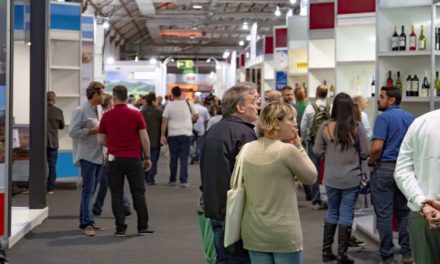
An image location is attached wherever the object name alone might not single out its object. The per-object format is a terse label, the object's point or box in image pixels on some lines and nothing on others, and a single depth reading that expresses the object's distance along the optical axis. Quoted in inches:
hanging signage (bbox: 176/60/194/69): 1391.5
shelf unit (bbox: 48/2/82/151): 454.9
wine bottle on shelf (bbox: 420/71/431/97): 278.8
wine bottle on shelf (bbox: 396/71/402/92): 284.1
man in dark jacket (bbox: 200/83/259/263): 160.9
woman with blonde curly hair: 147.0
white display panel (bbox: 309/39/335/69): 458.0
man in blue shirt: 234.0
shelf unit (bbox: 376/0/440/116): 284.5
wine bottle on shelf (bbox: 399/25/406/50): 281.6
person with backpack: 340.8
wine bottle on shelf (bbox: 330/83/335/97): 426.2
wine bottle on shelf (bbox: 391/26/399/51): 284.5
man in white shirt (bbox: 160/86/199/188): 455.5
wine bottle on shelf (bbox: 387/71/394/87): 285.0
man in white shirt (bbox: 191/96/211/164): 625.9
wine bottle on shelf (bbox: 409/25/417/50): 281.4
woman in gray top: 235.1
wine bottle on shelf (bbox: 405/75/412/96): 286.0
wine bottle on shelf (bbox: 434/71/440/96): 276.8
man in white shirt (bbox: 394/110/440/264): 132.4
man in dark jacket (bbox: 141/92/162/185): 469.7
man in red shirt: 283.9
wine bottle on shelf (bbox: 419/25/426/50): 280.6
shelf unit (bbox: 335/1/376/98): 386.3
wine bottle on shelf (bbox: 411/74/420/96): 285.7
